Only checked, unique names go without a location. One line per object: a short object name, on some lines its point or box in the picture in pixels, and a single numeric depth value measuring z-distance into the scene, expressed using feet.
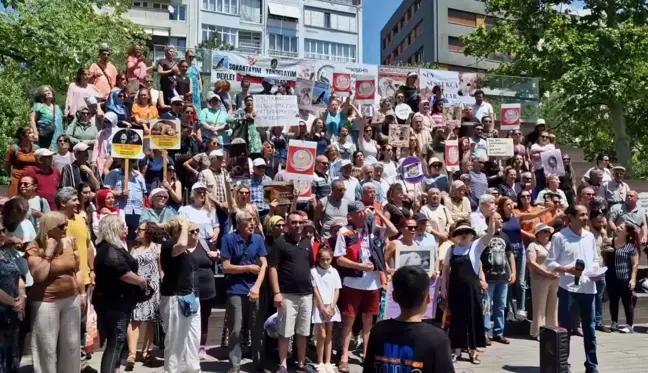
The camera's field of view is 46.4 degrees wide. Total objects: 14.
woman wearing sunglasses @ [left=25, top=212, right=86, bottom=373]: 22.04
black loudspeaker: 21.97
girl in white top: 28.35
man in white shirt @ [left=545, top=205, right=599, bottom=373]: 27.73
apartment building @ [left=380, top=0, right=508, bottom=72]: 238.89
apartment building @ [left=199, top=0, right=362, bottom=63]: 226.38
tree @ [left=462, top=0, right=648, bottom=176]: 81.46
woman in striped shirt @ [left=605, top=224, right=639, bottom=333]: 37.60
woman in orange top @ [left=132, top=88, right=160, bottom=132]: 42.16
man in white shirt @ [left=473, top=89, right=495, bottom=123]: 57.92
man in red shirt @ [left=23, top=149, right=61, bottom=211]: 33.27
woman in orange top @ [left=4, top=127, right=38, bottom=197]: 34.30
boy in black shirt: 12.53
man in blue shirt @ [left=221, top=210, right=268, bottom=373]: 27.73
